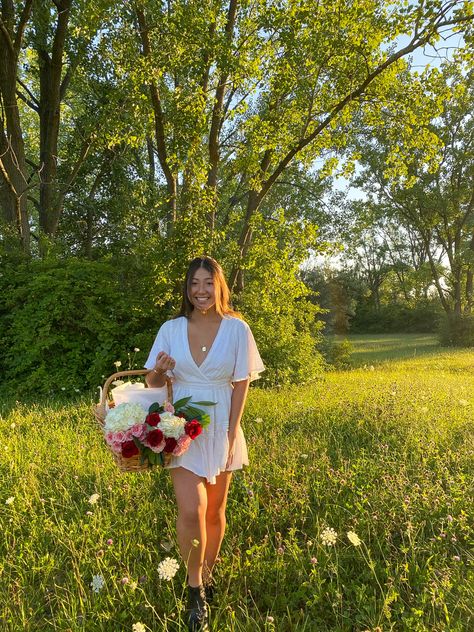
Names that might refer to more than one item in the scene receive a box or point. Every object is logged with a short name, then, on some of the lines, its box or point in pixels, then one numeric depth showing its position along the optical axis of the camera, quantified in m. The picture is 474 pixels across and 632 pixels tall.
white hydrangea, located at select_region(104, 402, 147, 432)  2.31
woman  2.46
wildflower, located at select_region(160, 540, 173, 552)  2.88
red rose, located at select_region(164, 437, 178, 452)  2.33
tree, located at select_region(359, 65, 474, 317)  24.77
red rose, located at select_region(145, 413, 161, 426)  2.34
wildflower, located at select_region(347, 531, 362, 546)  2.29
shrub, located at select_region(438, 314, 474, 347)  23.75
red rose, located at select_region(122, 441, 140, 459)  2.30
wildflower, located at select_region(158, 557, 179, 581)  2.18
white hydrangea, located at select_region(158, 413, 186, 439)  2.31
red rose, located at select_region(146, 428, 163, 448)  2.28
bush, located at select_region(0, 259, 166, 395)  8.09
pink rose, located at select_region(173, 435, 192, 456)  2.34
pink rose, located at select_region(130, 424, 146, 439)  2.31
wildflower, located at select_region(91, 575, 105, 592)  2.44
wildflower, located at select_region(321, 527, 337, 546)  2.45
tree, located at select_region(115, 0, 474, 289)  7.37
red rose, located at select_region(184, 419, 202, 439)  2.38
